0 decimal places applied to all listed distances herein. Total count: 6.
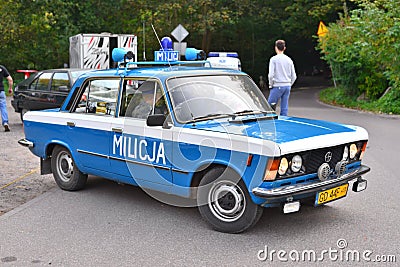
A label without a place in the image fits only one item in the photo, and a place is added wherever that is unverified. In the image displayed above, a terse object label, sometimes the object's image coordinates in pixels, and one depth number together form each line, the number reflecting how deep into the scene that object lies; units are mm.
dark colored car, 14023
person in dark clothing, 13936
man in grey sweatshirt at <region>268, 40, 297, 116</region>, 11982
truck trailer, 22453
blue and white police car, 5719
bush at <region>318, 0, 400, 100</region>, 18359
